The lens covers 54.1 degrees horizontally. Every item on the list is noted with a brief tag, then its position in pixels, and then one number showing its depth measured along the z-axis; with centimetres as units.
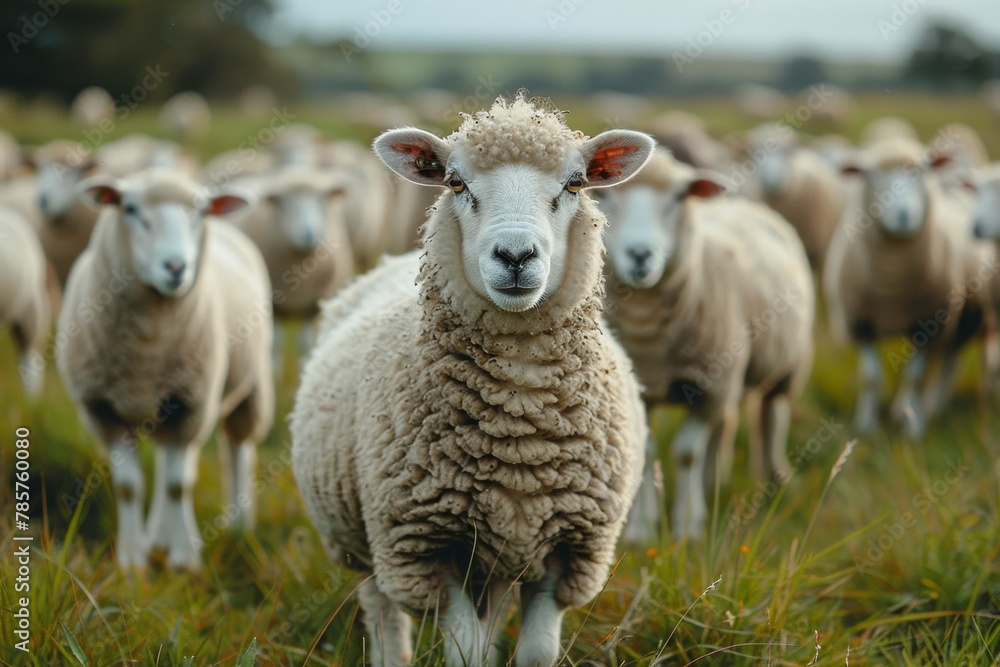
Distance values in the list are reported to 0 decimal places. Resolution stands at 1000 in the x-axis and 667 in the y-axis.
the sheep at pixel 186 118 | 2100
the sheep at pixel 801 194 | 1028
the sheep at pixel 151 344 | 428
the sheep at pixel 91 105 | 2295
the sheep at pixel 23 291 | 676
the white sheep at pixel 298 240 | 741
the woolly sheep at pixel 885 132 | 1491
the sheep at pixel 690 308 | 453
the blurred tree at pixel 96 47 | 2709
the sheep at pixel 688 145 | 767
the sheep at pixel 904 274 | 645
